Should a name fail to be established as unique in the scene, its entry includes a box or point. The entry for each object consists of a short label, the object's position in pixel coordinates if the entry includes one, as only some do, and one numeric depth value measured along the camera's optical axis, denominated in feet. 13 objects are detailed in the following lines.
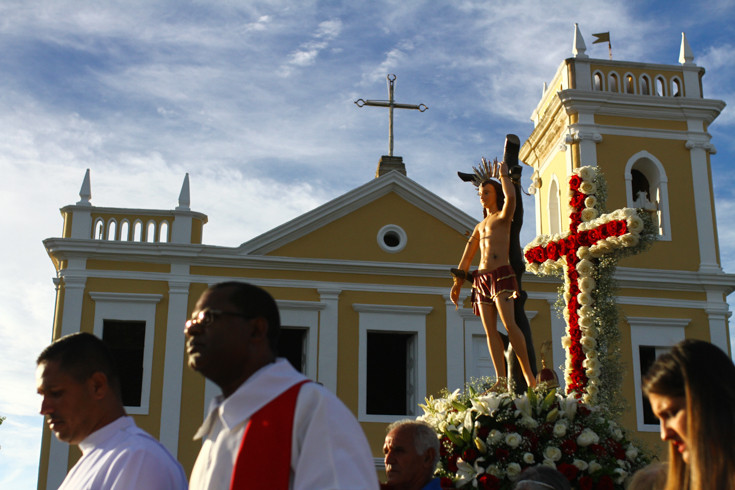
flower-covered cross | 26.86
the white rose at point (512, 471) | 19.40
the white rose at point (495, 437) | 19.97
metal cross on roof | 64.03
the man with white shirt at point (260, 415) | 8.26
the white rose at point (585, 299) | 27.68
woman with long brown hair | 7.47
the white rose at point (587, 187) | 28.60
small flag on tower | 67.82
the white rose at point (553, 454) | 19.71
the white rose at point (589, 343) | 27.07
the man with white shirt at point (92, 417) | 10.49
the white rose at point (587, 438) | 20.07
